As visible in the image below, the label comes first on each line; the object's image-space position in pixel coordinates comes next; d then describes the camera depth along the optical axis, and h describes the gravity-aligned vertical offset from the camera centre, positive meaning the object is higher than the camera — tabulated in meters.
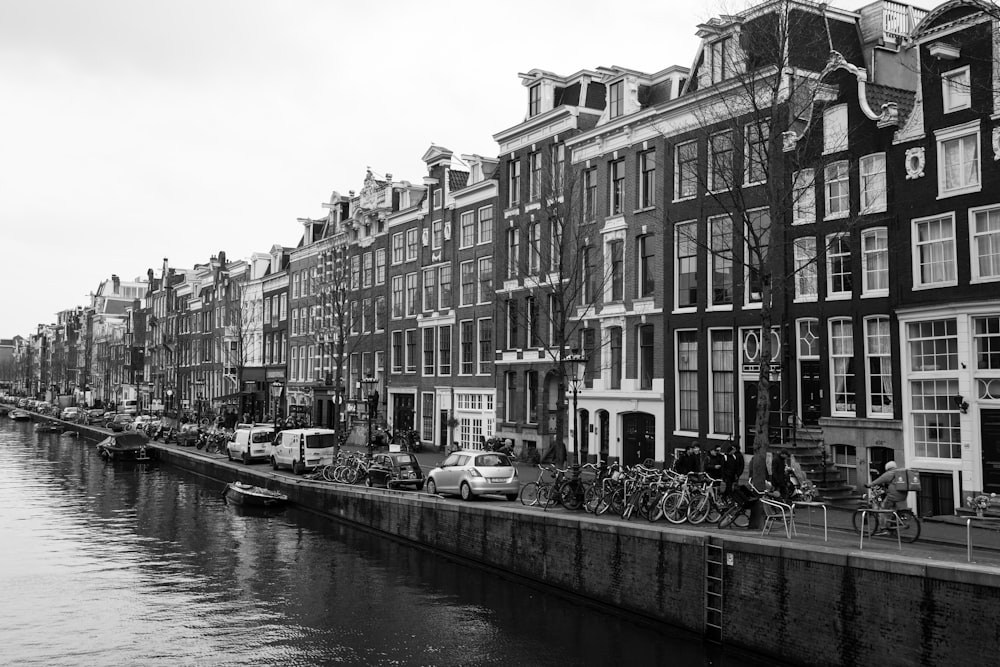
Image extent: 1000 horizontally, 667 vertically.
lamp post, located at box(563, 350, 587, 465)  29.19 +1.37
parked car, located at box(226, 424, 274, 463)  52.19 -2.56
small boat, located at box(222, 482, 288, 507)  40.81 -4.46
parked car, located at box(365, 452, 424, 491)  35.62 -2.94
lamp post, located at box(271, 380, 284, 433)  68.12 +0.99
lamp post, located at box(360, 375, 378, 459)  59.41 +0.50
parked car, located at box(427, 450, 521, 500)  30.11 -2.58
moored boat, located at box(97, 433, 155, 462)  64.75 -3.49
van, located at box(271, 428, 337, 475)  45.25 -2.42
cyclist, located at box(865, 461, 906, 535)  20.58 -2.10
